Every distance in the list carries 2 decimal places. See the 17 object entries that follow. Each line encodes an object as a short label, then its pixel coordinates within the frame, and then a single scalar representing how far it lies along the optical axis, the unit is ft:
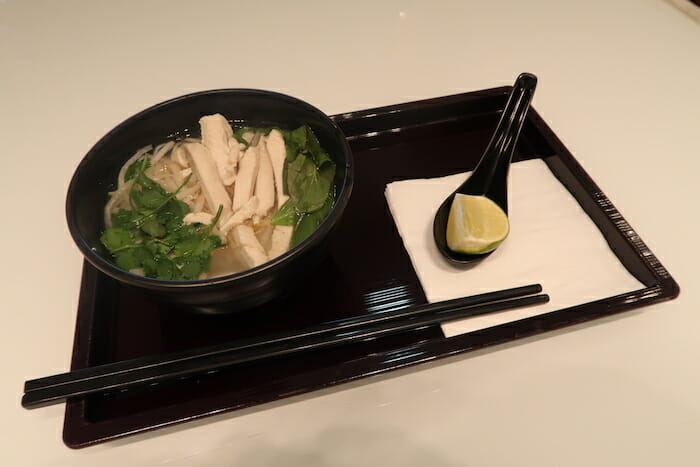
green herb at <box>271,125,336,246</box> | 1.09
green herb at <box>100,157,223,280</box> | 1.01
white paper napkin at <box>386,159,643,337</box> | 1.07
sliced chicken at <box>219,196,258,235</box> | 1.07
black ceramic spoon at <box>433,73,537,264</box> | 1.14
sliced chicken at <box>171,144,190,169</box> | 1.17
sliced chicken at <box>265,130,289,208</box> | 1.15
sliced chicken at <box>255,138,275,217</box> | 1.11
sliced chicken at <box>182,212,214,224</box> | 1.09
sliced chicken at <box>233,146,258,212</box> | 1.12
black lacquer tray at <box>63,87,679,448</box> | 0.95
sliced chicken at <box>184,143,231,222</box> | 1.11
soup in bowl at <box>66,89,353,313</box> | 0.96
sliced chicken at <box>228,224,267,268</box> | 1.01
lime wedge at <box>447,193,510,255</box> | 1.07
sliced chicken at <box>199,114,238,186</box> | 1.16
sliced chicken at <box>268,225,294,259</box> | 1.05
